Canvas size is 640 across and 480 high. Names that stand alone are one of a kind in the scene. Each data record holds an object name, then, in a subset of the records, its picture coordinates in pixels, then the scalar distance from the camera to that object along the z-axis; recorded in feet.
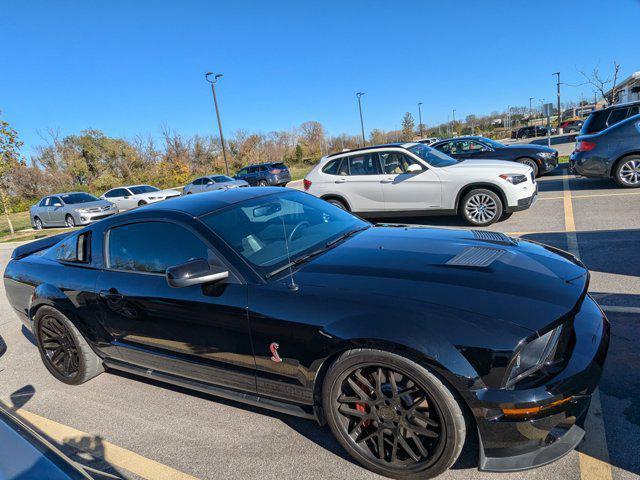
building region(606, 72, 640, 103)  119.65
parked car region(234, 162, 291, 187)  83.76
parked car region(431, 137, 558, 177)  39.91
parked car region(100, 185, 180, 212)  70.08
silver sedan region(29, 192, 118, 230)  55.77
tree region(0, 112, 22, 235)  49.65
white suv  24.31
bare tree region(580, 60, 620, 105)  75.39
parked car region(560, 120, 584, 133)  146.63
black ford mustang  6.26
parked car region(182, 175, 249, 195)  73.46
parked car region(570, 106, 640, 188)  28.22
